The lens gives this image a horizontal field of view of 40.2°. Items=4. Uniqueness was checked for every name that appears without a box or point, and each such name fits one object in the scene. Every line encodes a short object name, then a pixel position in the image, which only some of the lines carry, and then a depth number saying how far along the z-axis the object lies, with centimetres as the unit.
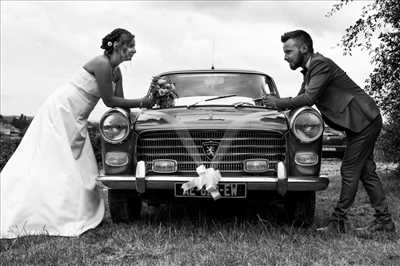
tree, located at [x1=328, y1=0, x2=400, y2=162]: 817
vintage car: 455
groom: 480
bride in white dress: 483
